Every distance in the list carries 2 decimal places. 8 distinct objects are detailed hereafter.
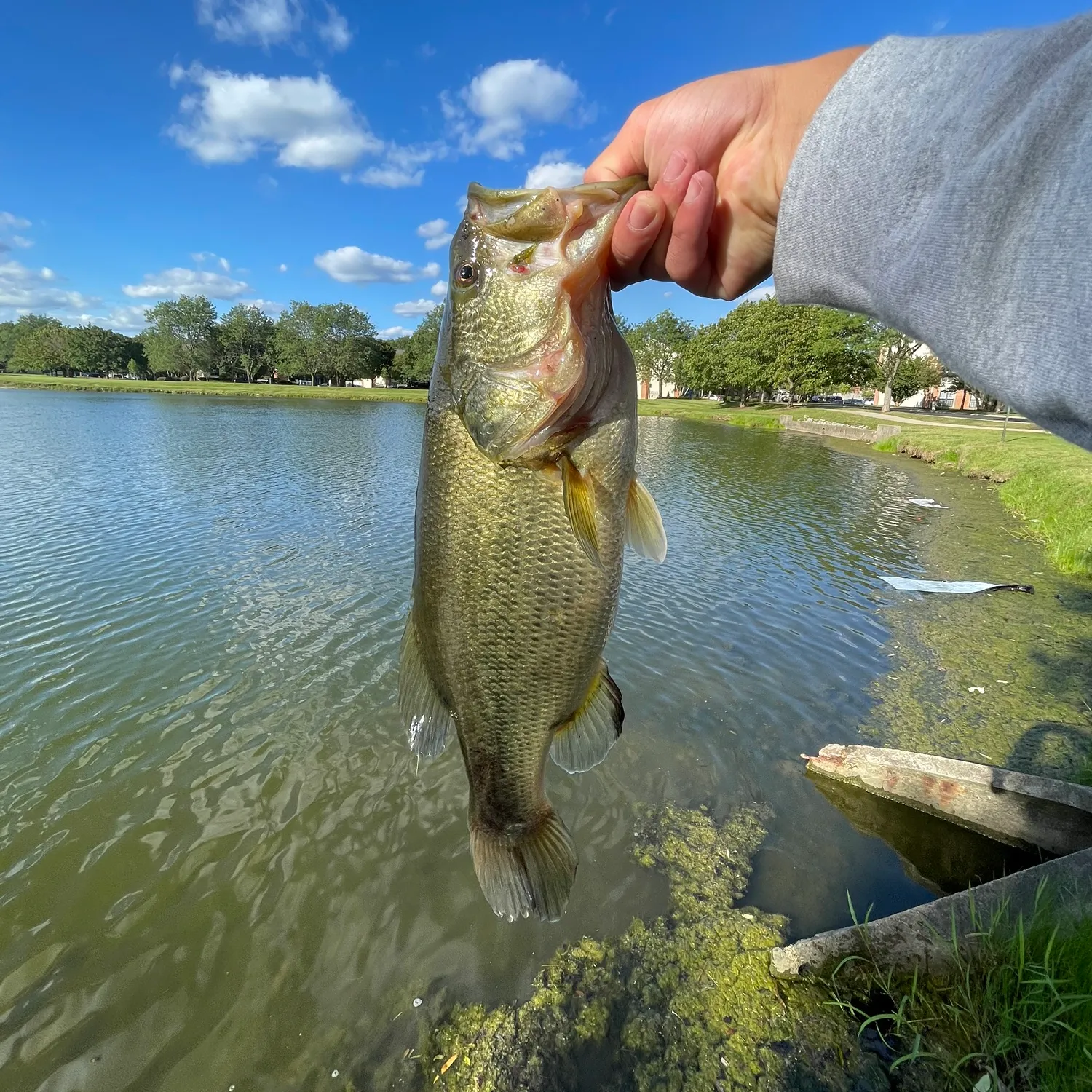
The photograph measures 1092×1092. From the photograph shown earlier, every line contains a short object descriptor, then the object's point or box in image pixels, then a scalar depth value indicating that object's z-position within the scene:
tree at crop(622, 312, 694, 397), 97.56
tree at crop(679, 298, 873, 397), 60.88
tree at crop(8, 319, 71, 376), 109.44
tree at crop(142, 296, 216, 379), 105.25
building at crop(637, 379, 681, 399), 107.19
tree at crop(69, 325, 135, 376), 110.31
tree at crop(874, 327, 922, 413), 53.50
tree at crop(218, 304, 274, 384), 107.31
